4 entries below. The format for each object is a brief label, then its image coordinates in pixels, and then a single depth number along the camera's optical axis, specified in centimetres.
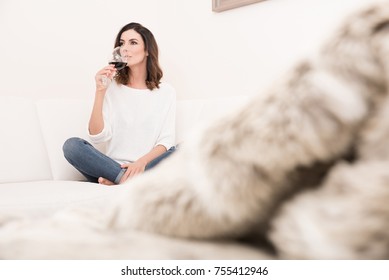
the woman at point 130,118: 187
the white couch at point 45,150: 133
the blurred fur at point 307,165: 29
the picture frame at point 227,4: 234
